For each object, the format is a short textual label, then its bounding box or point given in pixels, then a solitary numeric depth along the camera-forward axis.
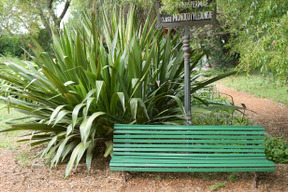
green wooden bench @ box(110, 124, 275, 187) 3.57
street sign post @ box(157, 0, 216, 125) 3.91
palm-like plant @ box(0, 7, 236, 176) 3.80
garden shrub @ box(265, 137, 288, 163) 4.15
